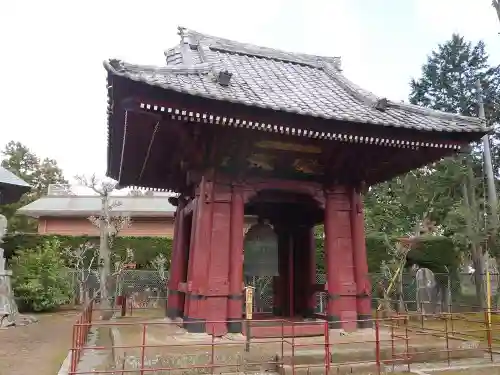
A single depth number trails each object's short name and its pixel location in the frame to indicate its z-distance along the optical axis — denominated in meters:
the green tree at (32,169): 40.00
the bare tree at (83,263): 22.33
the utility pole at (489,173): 20.31
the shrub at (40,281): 20.06
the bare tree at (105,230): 19.45
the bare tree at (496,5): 14.71
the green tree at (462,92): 26.31
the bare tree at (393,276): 17.51
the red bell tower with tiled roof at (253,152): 8.25
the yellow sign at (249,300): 8.43
